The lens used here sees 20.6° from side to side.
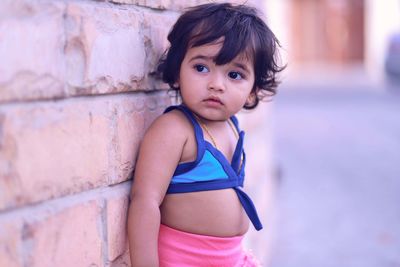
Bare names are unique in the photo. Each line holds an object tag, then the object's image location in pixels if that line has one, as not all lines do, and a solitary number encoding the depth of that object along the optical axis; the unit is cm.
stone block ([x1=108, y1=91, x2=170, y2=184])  142
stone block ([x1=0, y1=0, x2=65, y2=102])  120
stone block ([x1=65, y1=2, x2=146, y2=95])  131
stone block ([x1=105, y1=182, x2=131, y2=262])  141
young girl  145
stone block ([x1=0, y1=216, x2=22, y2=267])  119
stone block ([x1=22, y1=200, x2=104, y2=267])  124
